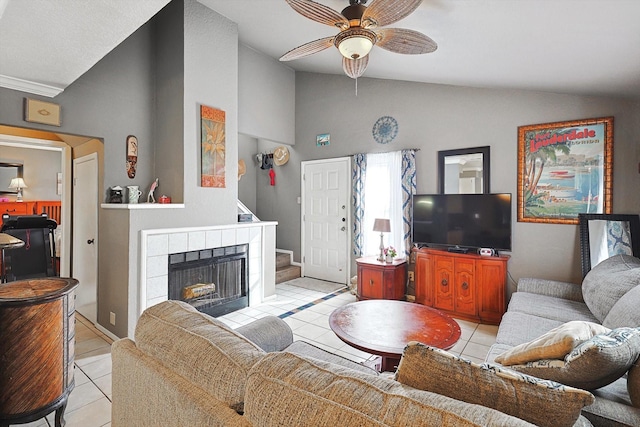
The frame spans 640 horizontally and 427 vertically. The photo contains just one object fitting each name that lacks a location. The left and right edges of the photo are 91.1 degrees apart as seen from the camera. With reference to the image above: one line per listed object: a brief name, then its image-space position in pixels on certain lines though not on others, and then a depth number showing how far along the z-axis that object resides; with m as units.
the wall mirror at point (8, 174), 6.01
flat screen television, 3.58
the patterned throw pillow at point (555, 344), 1.23
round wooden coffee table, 1.96
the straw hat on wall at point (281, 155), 5.91
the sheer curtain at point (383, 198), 4.54
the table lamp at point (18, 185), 6.00
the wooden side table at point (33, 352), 1.67
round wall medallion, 4.56
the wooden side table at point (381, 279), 4.07
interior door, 3.48
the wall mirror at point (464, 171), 3.85
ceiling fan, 1.98
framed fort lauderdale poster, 3.17
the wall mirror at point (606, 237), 2.97
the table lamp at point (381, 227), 4.20
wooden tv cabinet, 3.48
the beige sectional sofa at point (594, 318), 1.10
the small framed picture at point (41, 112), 2.81
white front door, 5.17
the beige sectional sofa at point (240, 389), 0.69
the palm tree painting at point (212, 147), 3.63
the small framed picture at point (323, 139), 5.29
